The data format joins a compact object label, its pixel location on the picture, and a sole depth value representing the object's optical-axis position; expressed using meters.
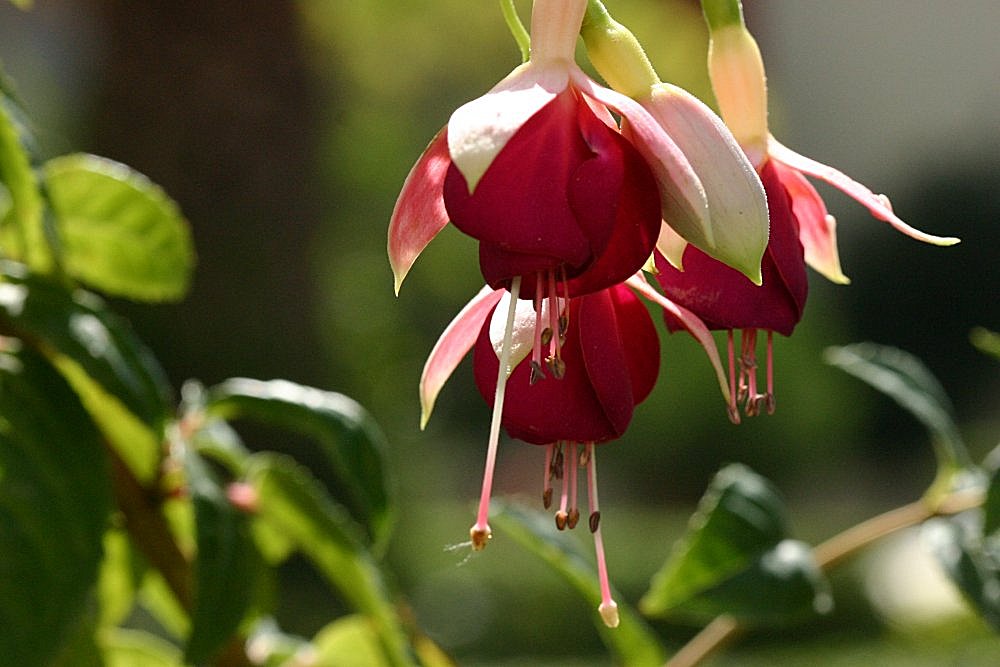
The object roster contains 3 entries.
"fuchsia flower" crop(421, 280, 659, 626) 0.79
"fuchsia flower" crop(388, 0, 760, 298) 0.77
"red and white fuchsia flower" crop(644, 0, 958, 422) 0.79
